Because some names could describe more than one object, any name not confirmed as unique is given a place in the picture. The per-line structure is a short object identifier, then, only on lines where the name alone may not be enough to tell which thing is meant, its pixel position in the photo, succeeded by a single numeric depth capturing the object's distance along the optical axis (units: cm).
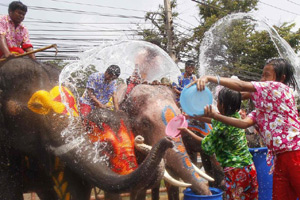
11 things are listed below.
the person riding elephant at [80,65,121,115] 493
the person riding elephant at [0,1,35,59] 420
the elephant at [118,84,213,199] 404
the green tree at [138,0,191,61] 1603
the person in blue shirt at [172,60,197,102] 619
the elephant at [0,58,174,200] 319
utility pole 1431
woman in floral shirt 285
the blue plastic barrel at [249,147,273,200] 466
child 364
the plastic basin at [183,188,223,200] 366
